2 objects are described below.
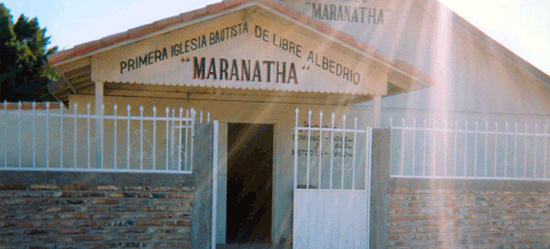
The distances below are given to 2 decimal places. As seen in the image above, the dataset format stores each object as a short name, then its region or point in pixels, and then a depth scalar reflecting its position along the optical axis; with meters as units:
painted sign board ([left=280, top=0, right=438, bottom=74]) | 8.89
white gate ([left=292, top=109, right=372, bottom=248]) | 5.38
